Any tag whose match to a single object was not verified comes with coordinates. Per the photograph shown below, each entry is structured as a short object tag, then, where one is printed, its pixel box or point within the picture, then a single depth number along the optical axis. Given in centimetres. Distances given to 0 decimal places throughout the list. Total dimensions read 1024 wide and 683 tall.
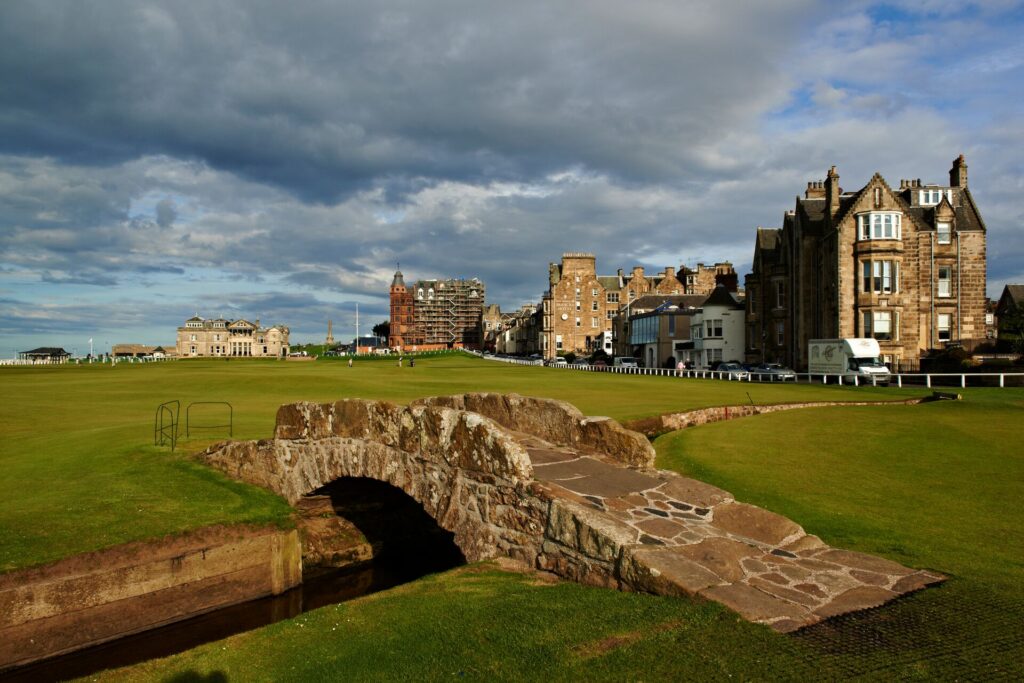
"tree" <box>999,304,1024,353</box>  4962
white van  4251
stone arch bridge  681
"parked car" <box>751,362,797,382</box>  4628
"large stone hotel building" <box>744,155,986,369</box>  4800
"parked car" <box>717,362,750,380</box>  4919
